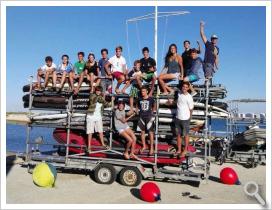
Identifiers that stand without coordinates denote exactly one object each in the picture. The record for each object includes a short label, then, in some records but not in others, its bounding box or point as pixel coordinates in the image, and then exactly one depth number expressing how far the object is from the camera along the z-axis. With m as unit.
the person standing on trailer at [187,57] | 10.94
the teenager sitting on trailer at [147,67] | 10.88
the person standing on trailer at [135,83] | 10.80
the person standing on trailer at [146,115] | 10.51
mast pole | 11.67
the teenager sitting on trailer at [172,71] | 10.72
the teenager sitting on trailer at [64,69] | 11.30
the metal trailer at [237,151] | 14.80
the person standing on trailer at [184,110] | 10.10
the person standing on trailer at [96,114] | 10.90
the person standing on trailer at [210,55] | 10.80
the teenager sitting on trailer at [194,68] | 10.62
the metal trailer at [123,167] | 10.42
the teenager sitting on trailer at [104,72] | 11.33
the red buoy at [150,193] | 8.91
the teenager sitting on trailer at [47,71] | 11.35
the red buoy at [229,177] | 11.12
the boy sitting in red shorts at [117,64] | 11.48
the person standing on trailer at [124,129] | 10.64
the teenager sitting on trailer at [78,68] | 11.30
